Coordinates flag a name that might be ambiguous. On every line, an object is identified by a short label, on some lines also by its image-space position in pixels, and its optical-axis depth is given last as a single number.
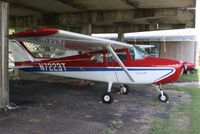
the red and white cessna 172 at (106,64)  12.03
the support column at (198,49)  31.61
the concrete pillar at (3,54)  10.18
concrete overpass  14.70
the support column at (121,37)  24.23
